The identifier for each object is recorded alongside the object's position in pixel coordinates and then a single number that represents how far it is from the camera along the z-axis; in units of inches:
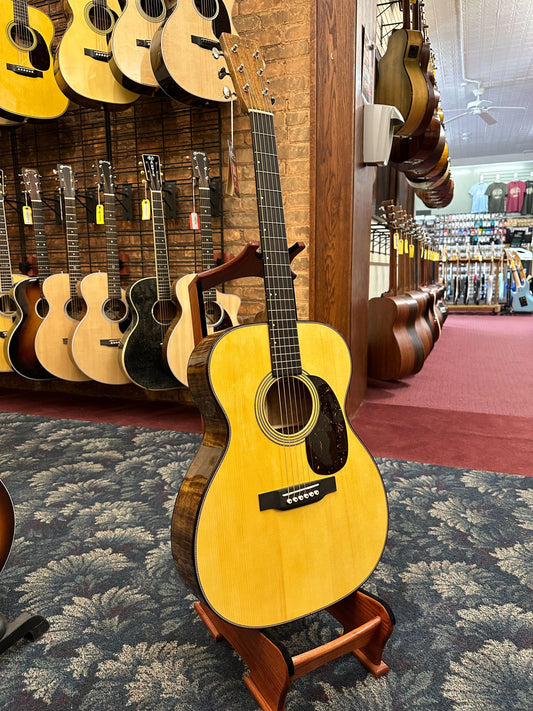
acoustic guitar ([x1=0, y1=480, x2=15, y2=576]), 44.3
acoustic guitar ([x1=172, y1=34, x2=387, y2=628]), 37.5
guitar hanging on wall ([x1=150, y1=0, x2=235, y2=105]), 93.9
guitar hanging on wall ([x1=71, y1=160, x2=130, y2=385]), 113.5
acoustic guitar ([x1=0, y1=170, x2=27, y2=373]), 122.9
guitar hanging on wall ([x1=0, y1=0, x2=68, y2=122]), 111.9
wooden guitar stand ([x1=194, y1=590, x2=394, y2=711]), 36.9
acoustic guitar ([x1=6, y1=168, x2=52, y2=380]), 119.3
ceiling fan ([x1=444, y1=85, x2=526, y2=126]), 309.4
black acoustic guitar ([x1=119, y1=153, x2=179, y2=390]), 110.9
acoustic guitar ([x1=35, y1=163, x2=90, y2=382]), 116.7
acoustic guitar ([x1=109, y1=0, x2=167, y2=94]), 100.3
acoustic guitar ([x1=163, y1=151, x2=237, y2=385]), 106.3
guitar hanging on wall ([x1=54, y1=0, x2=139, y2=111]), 105.3
